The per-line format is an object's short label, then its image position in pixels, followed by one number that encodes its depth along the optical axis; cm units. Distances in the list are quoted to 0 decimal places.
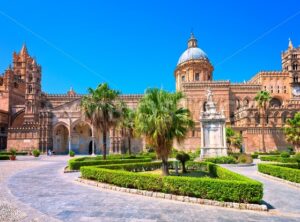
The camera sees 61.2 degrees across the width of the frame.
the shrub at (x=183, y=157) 1958
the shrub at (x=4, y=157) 3547
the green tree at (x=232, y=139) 3855
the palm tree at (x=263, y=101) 4788
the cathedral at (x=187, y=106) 5034
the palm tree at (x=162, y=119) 1507
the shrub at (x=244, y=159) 2581
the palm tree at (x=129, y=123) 3659
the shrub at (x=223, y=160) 2506
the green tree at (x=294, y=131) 3366
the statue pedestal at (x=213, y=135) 2727
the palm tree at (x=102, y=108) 2498
